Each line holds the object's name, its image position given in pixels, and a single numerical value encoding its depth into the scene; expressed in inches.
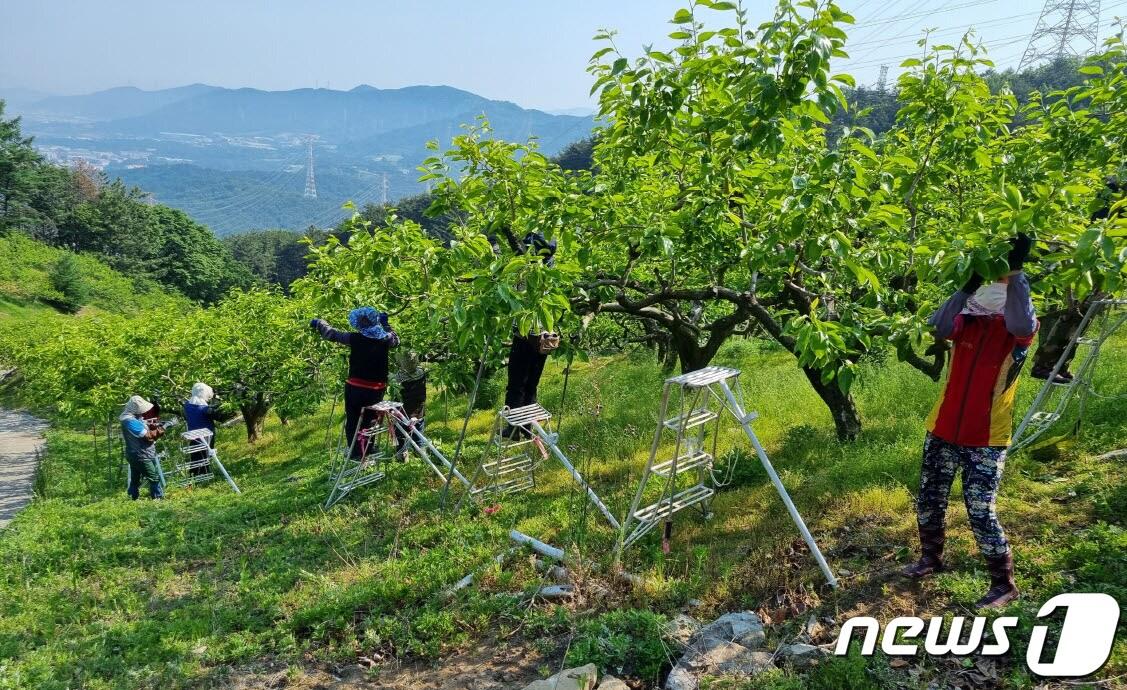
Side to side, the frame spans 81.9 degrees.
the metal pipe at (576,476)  227.3
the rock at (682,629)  167.9
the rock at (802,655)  150.6
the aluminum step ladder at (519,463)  254.7
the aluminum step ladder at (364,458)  310.2
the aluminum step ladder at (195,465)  434.3
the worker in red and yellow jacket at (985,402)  155.3
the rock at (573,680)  155.3
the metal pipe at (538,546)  225.8
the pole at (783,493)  176.6
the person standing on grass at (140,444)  412.5
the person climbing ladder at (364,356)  311.7
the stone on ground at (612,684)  156.6
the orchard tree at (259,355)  464.4
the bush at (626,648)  163.0
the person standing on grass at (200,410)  462.4
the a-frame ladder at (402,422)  299.1
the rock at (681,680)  150.9
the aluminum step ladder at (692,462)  182.1
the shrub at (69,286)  1658.5
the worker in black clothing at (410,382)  379.6
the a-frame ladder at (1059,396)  211.0
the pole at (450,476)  263.3
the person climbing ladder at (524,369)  316.5
